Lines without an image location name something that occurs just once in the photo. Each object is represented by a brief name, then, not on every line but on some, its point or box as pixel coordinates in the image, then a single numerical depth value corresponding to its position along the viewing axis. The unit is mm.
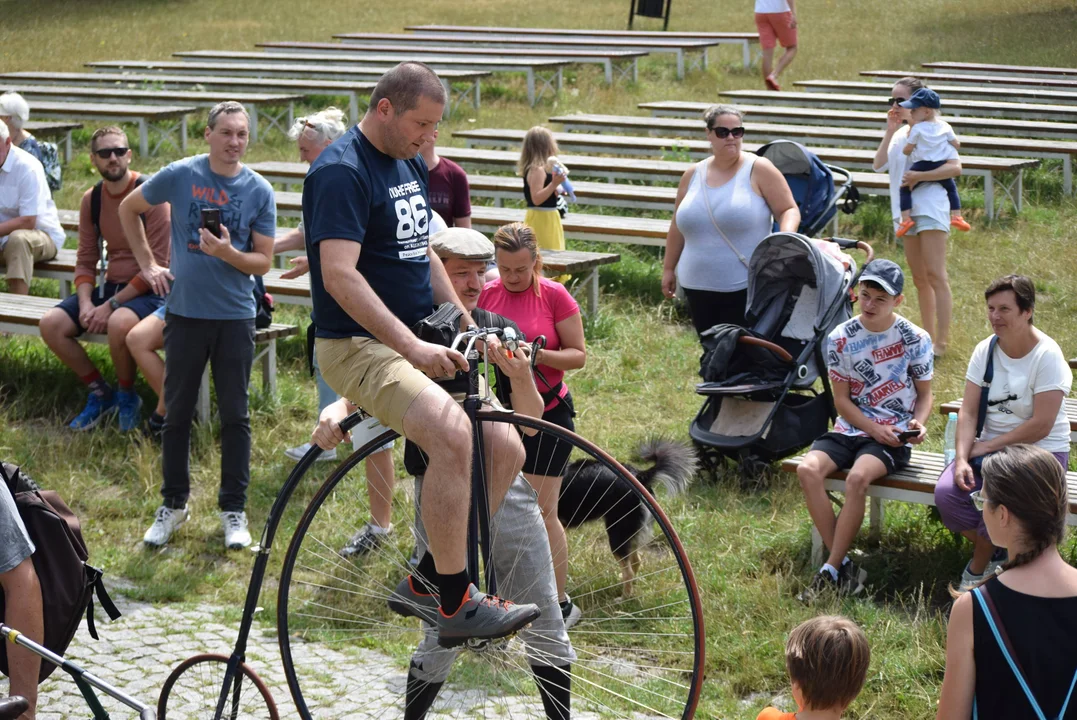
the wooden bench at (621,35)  21656
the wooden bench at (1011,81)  17797
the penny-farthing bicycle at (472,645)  3660
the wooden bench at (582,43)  20641
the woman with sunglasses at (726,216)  6695
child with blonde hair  7984
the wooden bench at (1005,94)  16500
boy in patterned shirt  5242
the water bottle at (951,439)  5258
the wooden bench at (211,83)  16219
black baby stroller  6145
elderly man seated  8219
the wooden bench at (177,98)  15270
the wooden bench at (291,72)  17156
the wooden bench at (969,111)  13836
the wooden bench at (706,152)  11000
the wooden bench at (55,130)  13516
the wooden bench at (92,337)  7168
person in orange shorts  18594
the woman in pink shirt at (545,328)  4750
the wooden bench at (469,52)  19359
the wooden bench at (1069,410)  5570
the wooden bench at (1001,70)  19391
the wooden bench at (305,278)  7852
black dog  5148
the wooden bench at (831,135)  12083
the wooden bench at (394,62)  18178
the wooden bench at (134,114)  14188
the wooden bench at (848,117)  13820
